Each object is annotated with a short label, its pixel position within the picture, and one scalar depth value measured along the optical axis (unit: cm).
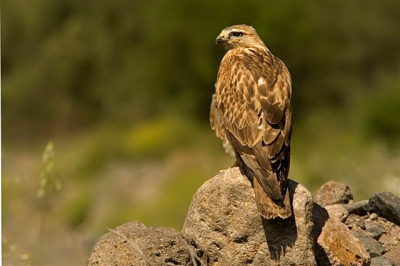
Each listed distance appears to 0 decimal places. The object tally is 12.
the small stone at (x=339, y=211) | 1631
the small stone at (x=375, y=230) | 1617
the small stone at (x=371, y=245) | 1549
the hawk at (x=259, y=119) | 1348
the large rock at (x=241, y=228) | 1351
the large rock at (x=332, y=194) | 1731
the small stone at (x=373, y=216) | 1677
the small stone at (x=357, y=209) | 1687
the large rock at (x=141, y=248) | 1370
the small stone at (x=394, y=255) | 1534
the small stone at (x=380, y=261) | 1501
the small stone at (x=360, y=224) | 1647
